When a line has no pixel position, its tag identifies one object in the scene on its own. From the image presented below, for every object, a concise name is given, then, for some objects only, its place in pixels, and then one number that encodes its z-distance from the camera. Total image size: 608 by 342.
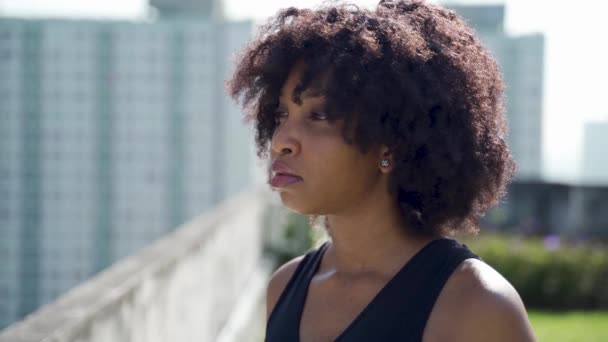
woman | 1.88
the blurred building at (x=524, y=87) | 21.20
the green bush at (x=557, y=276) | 8.24
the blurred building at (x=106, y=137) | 17.78
